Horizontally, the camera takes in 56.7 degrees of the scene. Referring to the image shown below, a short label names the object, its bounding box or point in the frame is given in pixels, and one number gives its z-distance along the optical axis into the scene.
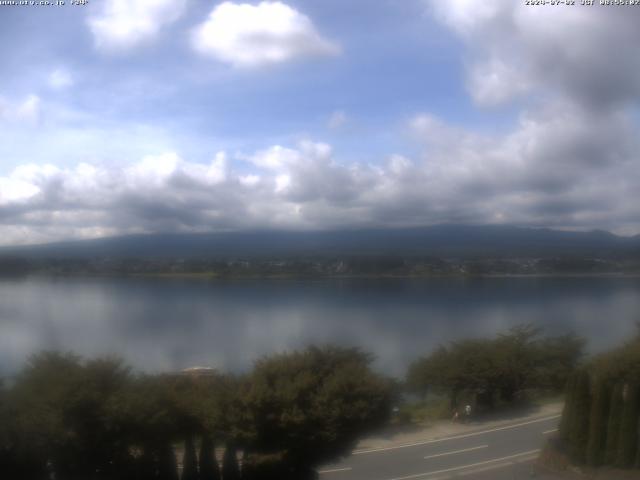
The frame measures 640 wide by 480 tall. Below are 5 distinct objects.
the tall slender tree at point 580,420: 11.23
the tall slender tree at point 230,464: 10.04
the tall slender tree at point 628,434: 11.01
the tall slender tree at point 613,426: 11.12
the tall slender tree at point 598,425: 11.17
